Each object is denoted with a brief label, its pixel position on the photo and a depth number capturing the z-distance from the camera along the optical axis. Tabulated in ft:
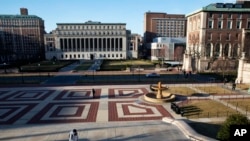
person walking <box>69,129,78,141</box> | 49.78
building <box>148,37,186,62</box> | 351.67
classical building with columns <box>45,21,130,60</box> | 445.78
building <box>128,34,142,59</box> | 469.98
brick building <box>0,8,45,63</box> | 467.52
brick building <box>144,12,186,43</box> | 535.60
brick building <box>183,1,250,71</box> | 215.92
